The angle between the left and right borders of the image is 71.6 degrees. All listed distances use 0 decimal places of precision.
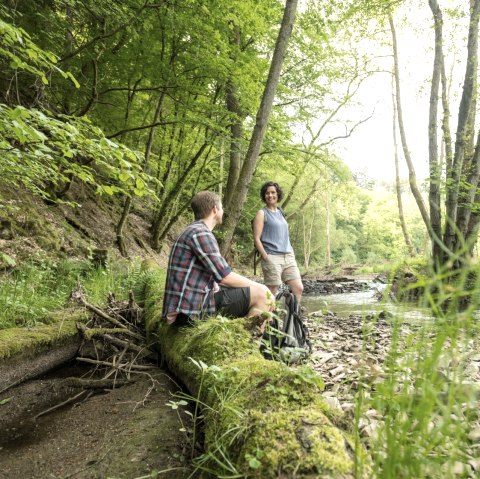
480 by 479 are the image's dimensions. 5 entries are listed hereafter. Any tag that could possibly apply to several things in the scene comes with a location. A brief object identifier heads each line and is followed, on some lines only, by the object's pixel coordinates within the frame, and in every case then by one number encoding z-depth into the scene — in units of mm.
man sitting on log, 3020
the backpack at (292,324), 3173
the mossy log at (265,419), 1175
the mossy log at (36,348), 2887
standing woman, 5008
